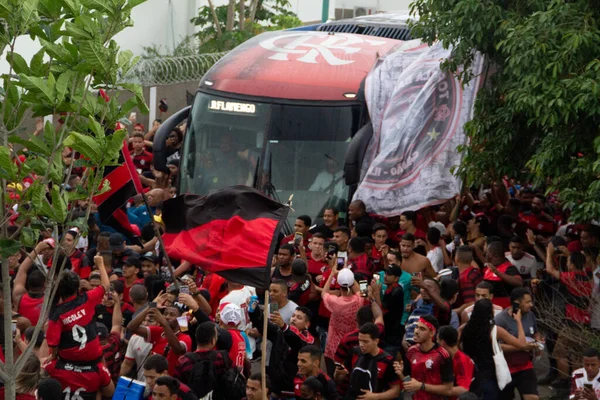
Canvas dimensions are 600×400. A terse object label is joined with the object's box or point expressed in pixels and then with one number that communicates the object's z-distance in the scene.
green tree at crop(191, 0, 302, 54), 29.64
